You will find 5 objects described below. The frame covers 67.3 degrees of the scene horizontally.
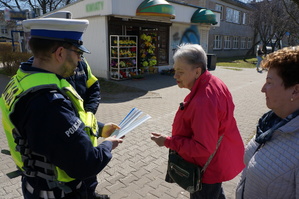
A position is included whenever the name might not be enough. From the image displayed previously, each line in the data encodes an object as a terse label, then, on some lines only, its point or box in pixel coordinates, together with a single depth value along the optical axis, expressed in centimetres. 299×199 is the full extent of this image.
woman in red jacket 185
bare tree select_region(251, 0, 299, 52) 2655
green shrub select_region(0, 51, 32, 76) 1234
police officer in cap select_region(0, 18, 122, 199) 129
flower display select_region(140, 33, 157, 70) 1298
